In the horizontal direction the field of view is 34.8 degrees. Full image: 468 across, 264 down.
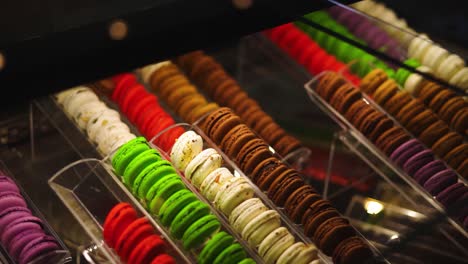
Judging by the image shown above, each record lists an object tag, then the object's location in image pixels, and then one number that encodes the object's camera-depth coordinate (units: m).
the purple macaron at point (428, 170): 1.72
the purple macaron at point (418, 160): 1.75
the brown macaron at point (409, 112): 1.83
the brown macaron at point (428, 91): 1.85
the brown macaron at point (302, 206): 1.58
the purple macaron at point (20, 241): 1.48
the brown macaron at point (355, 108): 1.88
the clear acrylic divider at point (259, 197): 1.57
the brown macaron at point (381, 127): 1.82
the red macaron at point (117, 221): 1.52
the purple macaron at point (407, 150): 1.77
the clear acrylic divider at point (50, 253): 1.47
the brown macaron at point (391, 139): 1.79
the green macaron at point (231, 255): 1.45
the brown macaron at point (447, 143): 1.76
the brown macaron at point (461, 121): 1.80
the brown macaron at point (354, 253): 1.48
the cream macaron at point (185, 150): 1.64
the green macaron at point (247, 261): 1.45
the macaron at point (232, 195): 1.56
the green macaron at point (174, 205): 1.51
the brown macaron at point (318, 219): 1.55
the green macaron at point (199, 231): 1.48
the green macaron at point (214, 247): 1.45
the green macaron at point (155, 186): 1.54
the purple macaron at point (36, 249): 1.46
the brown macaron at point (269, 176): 1.63
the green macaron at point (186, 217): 1.49
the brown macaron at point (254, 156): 1.66
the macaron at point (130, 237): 1.49
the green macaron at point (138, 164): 1.57
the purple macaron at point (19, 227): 1.50
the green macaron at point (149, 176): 1.56
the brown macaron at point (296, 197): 1.59
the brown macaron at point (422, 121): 1.81
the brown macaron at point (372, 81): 1.93
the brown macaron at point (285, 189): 1.60
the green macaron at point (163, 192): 1.53
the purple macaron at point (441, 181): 1.68
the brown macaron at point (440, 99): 1.82
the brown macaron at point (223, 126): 1.71
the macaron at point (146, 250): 1.47
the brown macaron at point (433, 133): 1.79
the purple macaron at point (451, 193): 1.64
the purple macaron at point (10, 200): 1.56
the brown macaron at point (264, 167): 1.65
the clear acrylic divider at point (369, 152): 1.71
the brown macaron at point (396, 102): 1.86
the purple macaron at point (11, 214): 1.52
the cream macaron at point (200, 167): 1.61
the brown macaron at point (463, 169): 1.71
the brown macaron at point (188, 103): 1.92
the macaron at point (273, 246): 1.50
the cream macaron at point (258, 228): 1.52
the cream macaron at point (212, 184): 1.59
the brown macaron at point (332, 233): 1.51
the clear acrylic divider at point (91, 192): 1.60
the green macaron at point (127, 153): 1.60
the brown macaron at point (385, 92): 1.88
